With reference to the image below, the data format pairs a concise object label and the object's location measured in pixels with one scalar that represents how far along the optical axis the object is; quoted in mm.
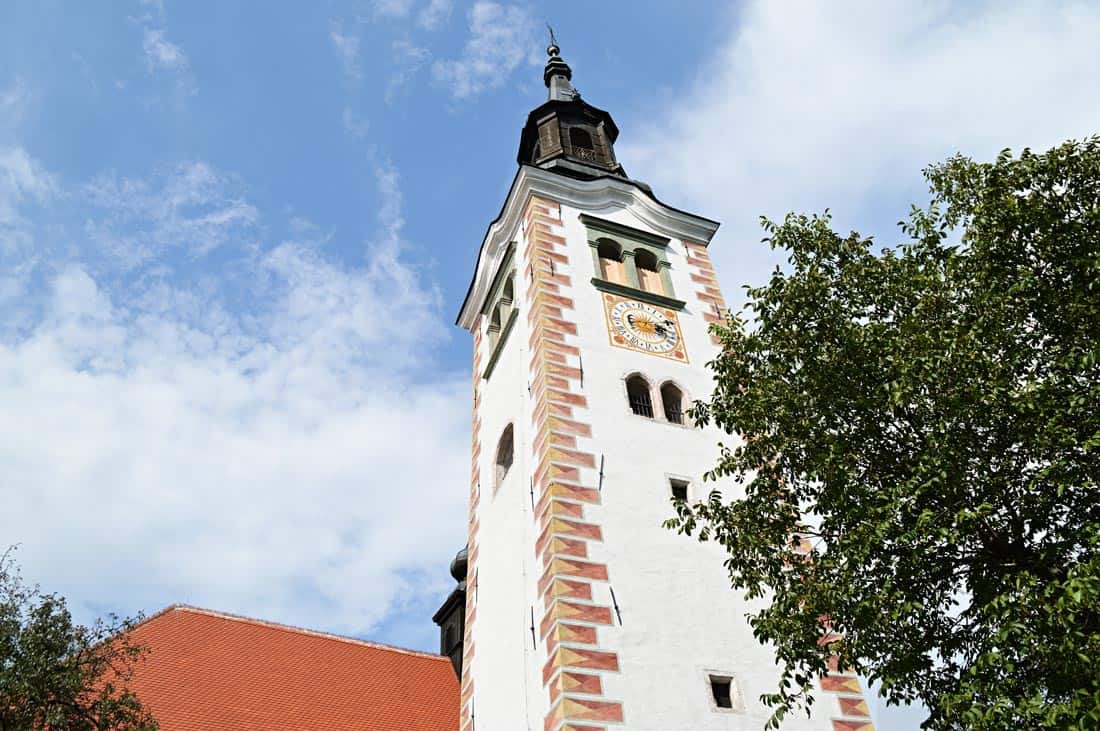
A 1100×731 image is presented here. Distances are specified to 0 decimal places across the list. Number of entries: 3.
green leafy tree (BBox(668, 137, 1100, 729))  7059
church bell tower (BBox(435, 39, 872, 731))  11570
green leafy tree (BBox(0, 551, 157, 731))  10516
